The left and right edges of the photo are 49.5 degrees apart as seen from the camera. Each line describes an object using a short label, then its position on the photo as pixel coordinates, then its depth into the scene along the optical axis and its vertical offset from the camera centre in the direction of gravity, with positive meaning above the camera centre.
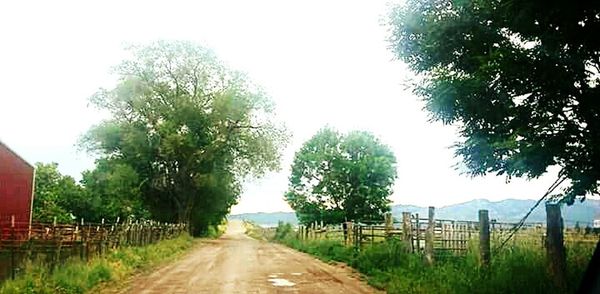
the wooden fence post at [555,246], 9.38 -0.23
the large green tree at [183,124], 48.34 +7.73
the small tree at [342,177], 67.62 +5.35
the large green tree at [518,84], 7.98 +1.97
